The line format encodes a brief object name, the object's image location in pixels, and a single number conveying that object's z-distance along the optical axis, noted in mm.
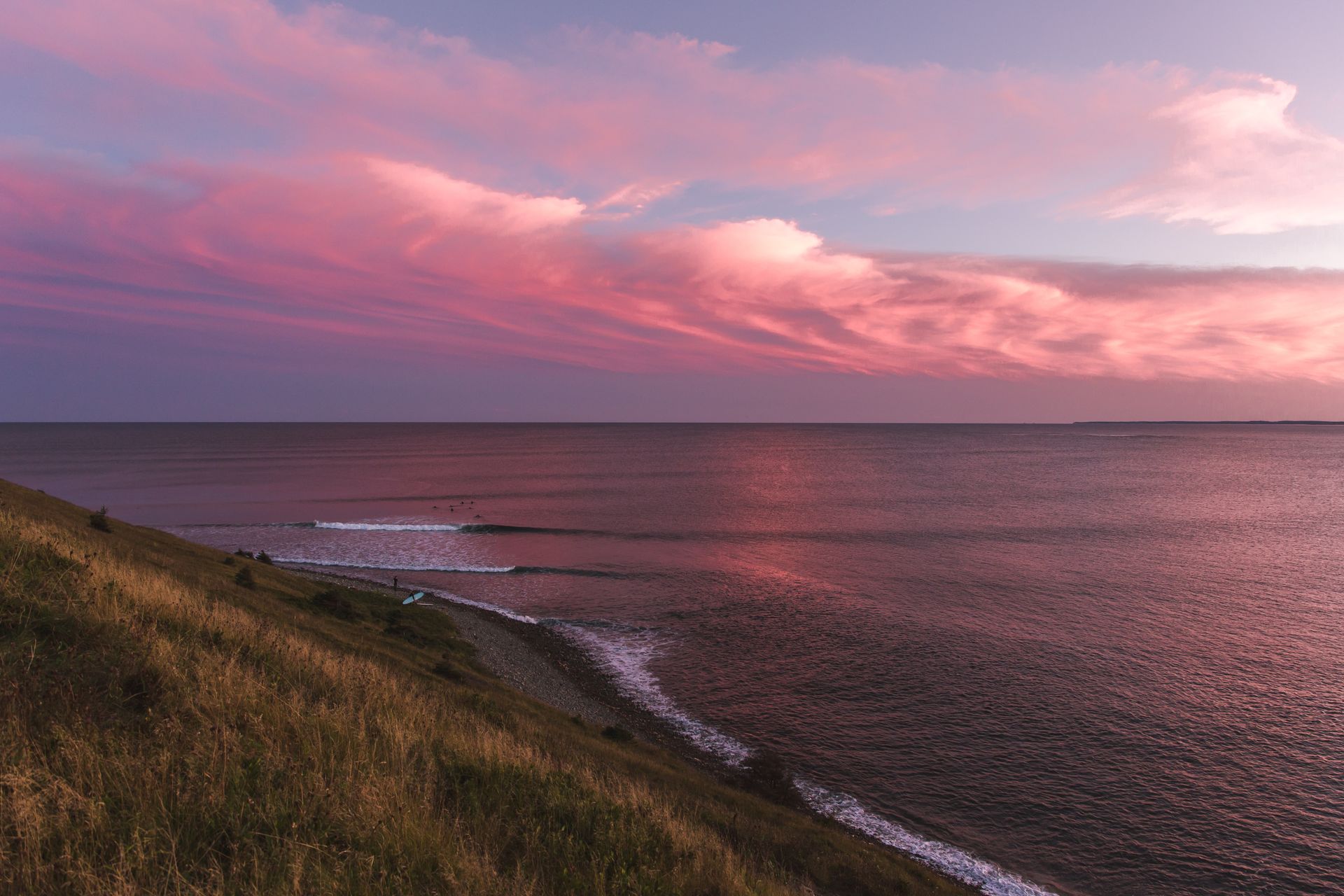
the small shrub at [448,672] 24891
